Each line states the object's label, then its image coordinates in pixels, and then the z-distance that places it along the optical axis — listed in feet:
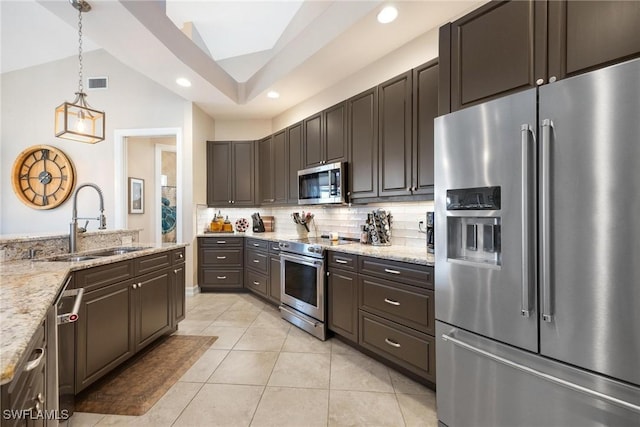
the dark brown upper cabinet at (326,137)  10.08
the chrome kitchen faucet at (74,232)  7.67
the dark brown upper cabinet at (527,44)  3.71
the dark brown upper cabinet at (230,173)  15.42
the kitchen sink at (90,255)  7.20
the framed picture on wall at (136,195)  16.84
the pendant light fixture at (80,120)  7.97
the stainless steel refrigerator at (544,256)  3.42
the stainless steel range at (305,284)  9.20
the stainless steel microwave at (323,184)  9.91
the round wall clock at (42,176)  14.75
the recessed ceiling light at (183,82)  11.70
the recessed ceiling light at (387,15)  7.21
